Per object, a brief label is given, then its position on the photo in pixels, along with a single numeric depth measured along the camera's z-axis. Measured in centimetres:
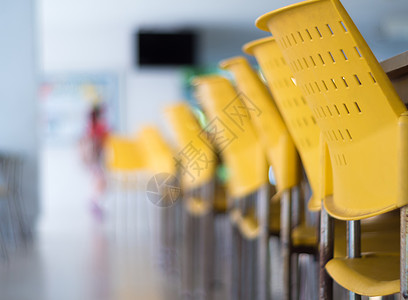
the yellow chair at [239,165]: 208
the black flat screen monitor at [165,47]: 848
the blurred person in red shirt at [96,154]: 769
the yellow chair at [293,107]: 142
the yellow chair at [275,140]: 160
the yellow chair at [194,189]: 279
